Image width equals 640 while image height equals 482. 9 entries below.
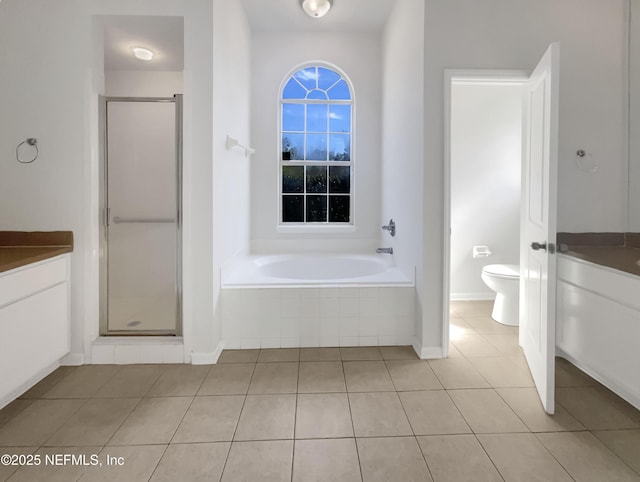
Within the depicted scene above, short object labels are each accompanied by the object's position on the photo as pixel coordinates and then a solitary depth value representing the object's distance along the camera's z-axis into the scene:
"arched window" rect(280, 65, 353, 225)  3.98
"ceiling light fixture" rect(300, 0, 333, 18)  3.10
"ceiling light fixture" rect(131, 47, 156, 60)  2.92
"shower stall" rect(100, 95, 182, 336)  2.49
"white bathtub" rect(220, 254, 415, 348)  2.67
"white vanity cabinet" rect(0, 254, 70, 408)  1.80
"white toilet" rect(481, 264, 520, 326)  3.09
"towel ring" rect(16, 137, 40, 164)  2.30
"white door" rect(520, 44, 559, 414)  1.83
